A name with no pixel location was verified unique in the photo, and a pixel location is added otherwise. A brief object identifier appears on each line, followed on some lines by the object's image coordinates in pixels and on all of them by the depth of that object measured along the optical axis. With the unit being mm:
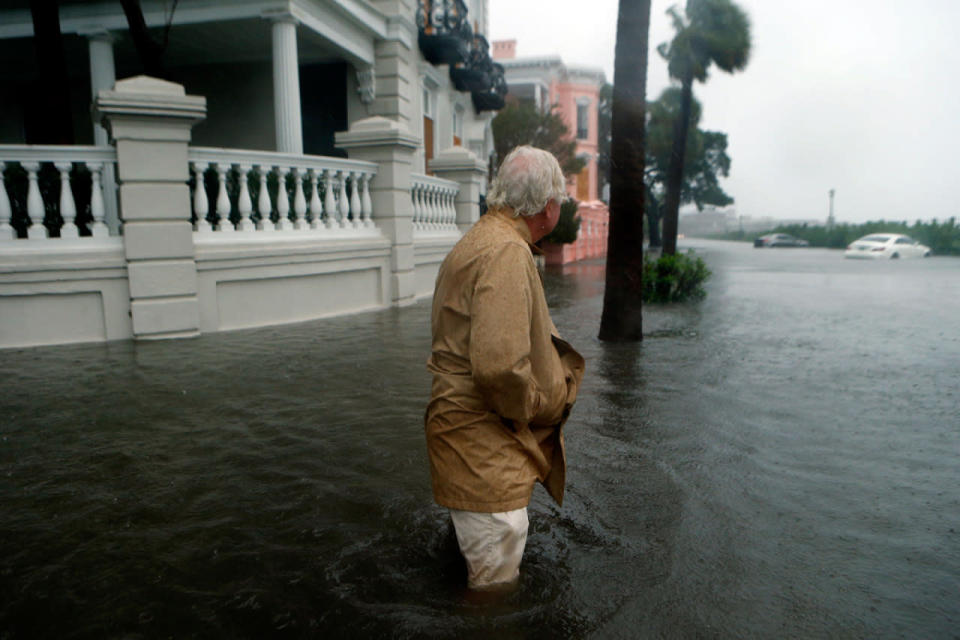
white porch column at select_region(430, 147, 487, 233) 13977
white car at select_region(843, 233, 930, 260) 37219
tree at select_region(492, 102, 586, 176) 27828
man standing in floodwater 2373
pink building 40656
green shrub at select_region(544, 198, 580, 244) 21531
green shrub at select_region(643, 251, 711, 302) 12625
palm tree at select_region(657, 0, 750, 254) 22672
